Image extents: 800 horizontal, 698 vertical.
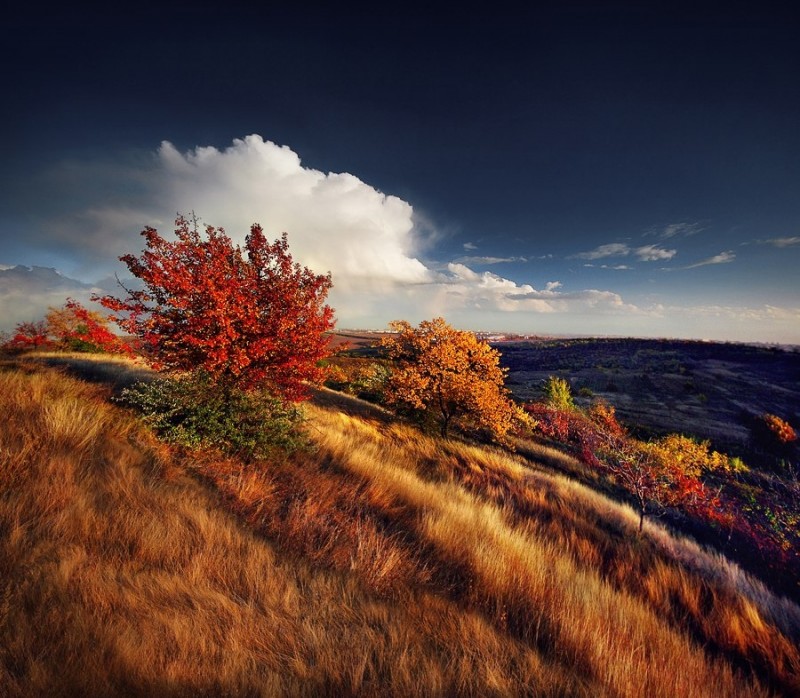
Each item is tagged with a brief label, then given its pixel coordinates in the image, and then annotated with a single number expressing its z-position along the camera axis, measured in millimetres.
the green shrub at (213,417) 6289
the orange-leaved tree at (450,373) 13406
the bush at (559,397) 39969
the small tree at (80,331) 24016
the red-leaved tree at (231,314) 6148
